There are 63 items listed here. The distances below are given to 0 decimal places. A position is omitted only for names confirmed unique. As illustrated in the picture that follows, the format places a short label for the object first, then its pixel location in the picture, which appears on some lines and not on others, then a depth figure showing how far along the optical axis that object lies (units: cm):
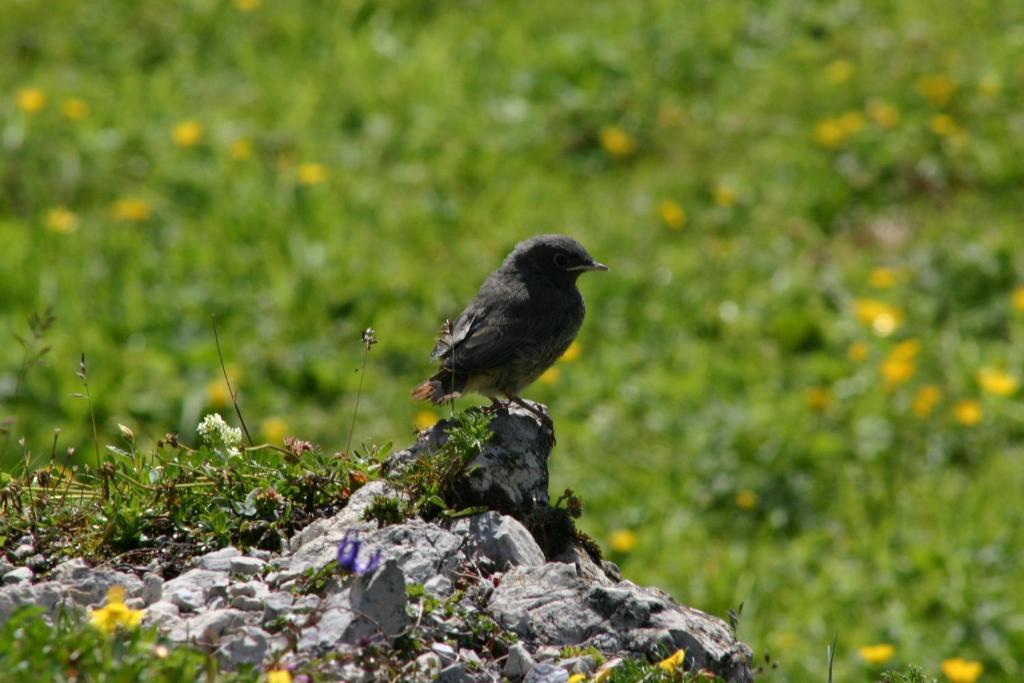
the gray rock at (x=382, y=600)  725
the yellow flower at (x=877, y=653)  1157
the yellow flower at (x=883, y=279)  1784
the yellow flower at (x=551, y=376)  1720
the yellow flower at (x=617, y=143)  2059
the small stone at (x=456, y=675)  732
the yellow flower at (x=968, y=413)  1583
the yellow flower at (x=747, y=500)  1527
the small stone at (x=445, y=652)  746
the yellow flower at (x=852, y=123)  1995
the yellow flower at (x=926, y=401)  1603
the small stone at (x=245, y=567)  782
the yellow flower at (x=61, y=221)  1853
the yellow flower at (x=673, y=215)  1925
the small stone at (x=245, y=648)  695
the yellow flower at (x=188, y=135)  2027
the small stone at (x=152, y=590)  755
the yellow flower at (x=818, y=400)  1642
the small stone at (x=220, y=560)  791
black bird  1091
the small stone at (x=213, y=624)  704
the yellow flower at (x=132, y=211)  1887
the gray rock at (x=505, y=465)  896
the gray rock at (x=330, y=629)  714
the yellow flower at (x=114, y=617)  665
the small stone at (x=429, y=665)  724
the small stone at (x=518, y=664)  757
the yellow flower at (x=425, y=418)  1608
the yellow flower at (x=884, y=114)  2008
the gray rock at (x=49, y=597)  739
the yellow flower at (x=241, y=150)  1987
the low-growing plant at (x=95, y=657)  637
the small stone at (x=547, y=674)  743
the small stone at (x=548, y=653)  775
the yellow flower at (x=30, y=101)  2052
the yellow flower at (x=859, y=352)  1686
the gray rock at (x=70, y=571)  773
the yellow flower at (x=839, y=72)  2109
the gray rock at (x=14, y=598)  734
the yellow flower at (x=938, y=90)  2028
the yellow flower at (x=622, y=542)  1461
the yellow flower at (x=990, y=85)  2037
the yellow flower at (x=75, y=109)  2055
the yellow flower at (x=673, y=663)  750
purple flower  728
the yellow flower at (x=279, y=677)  661
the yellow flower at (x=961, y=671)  1207
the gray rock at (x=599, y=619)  794
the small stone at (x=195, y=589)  753
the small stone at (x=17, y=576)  779
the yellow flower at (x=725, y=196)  1958
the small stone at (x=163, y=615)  727
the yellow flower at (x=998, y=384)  1611
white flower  870
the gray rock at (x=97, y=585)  754
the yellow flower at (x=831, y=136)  1992
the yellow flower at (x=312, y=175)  1922
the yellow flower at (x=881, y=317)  1725
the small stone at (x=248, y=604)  745
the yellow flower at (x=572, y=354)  1750
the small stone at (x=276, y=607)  730
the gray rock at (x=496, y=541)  844
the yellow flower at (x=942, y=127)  1972
